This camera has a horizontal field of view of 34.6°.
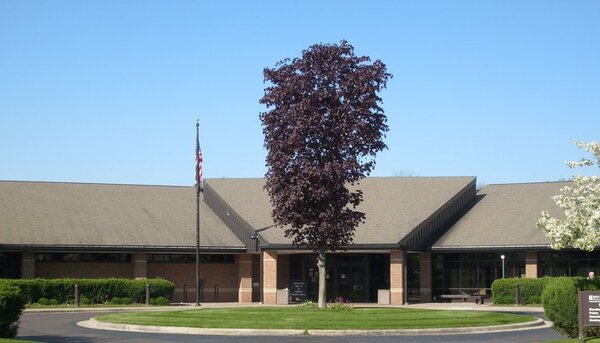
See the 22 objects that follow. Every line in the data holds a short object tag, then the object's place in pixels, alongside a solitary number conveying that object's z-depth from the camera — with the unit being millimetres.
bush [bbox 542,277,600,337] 22812
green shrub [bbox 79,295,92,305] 45906
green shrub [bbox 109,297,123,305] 46219
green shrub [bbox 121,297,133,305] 46500
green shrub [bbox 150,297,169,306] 46750
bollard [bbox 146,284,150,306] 46184
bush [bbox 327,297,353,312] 34462
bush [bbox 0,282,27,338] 21562
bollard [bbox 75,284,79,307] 44841
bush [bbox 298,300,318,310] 35228
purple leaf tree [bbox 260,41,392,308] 35031
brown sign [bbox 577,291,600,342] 21516
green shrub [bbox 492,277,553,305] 45875
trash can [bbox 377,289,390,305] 48594
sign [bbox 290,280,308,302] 49469
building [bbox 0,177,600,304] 48844
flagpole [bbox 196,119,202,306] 46638
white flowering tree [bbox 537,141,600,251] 23203
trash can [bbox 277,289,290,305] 48875
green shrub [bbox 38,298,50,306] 44750
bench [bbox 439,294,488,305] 50656
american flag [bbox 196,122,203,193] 46875
